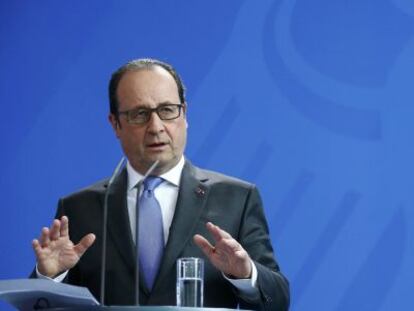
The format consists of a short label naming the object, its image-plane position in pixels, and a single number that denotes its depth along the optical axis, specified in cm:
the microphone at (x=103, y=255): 455
